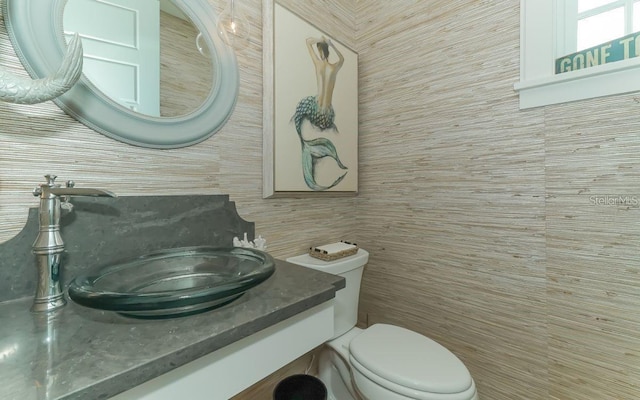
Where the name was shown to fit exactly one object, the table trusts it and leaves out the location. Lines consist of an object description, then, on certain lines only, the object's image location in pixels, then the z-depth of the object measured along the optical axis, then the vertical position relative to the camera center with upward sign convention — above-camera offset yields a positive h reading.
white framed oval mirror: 0.65 +0.35
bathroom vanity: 0.37 -0.24
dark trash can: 0.98 -0.73
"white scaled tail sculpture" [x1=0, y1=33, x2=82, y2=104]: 0.56 +0.25
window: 0.92 +0.58
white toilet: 0.82 -0.57
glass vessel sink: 0.46 -0.19
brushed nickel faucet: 0.57 -0.11
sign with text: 0.89 +0.51
